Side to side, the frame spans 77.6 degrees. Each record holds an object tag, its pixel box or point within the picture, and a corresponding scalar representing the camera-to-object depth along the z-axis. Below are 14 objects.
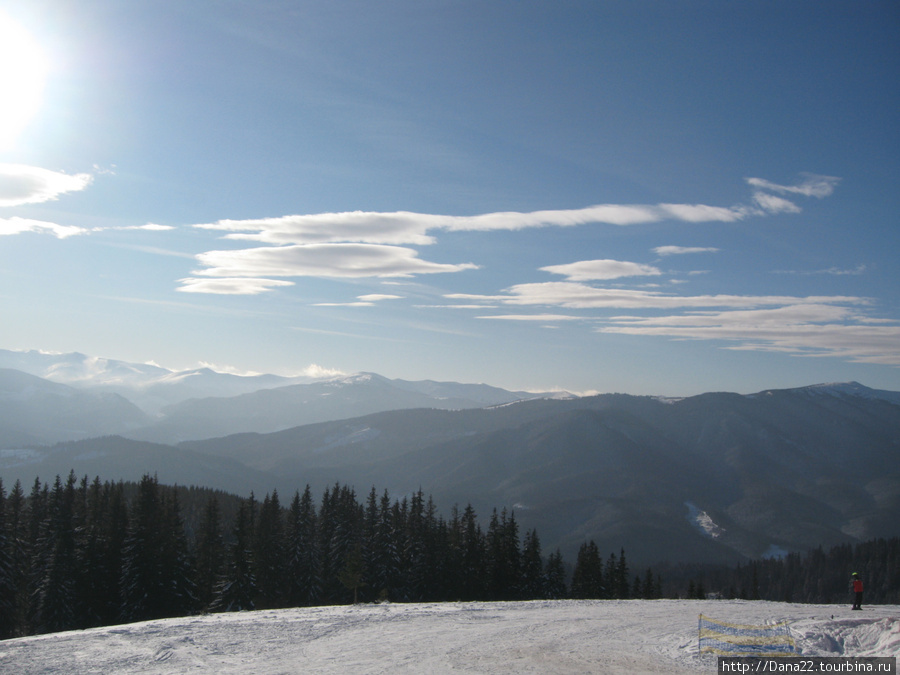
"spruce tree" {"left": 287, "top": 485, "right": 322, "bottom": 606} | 58.62
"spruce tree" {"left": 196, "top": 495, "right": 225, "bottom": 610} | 57.29
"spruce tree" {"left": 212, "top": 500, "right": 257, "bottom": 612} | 51.19
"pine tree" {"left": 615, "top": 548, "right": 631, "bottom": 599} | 72.69
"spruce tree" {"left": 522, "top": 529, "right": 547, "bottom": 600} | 65.44
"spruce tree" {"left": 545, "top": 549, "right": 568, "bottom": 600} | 66.94
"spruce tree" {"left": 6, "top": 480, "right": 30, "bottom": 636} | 49.03
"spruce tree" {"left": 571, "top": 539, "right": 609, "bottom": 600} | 69.29
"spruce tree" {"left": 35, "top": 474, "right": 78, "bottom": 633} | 47.94
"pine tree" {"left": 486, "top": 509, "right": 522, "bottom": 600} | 63.84
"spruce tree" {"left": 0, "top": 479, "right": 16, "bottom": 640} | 46.53
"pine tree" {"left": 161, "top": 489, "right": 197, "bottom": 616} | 51.16
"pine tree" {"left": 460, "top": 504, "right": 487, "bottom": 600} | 61.75
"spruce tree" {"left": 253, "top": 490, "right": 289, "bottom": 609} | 56.53
